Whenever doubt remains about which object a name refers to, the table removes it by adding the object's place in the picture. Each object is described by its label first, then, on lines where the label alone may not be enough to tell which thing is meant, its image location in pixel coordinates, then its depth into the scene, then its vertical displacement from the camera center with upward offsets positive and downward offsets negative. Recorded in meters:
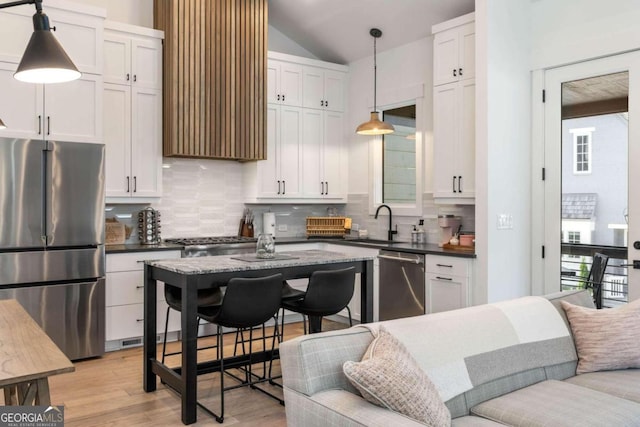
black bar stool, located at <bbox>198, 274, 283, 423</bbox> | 3.23 -0.59
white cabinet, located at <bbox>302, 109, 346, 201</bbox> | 6.17 +0.64
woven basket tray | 6.20 -0.19
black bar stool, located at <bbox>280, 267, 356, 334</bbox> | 3.62 -0.58
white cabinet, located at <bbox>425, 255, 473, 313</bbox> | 4.48 -0.62
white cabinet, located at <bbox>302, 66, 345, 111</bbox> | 6.14 +1.39
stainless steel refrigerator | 4.12 -0.22
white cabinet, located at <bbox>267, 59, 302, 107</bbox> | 5.86 +1.38
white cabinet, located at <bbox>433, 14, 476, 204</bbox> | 4.77 +0.88
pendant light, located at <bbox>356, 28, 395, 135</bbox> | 5.09 +0.77
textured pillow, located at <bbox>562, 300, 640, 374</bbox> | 2.76 -0.67
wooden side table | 1.64 -0.49
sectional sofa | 1.99 -0.68
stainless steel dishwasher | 4.84 -0.70
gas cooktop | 5.14 -0.31
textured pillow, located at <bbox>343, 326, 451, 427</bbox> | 1.85 -0.61
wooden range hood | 5.11 +1.30
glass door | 4.12 +0.28
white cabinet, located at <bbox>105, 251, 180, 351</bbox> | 4.64 -0.76
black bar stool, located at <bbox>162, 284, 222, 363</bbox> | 3.61 -0.60
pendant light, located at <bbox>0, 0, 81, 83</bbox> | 2.22 +0.63
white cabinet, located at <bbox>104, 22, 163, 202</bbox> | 4.91 +0.90
